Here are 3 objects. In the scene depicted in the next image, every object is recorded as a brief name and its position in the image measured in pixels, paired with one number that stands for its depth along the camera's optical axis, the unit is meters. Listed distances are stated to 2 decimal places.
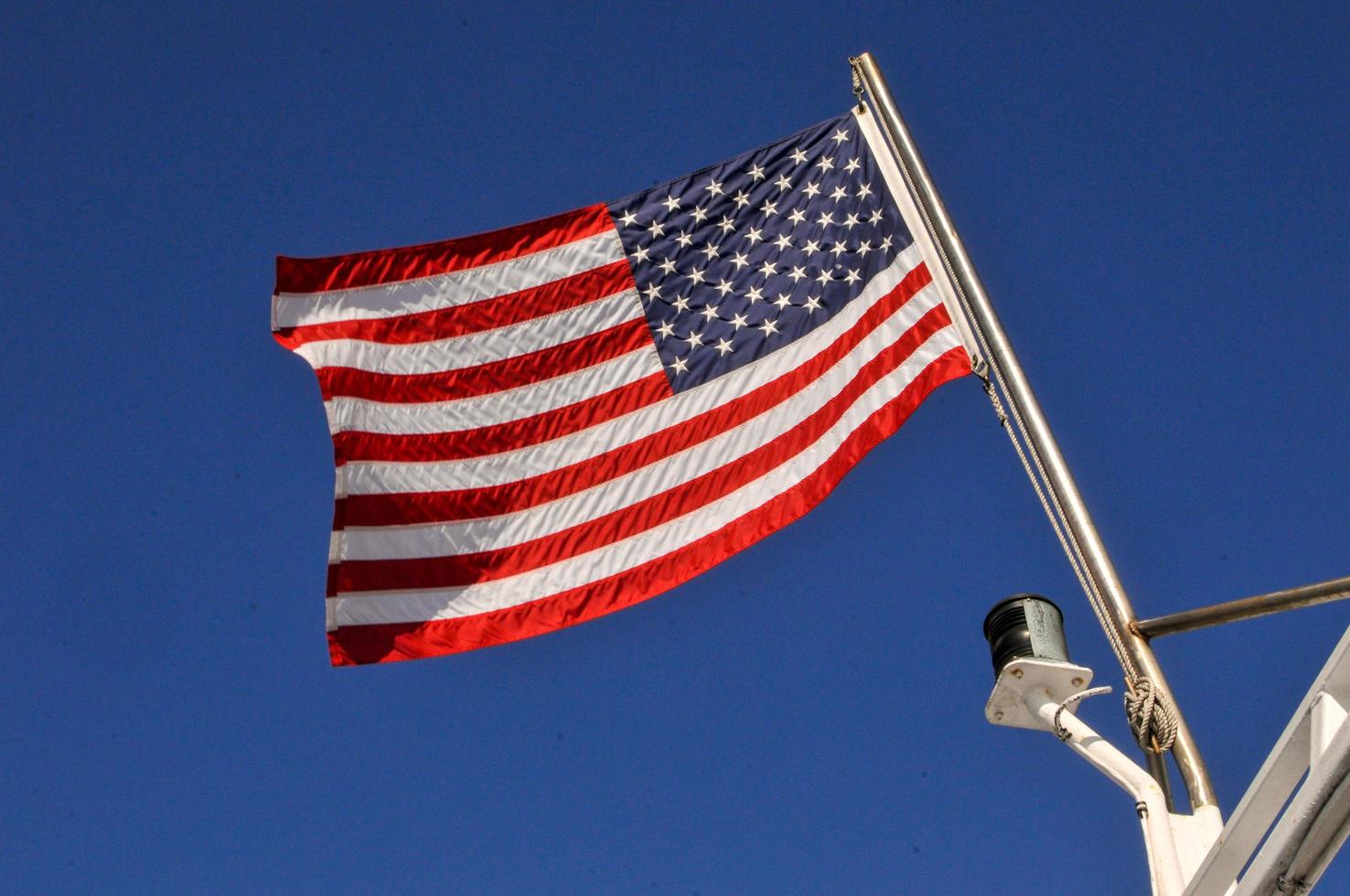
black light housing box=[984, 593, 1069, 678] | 5.13
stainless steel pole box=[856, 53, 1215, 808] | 4.84
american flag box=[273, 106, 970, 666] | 8.54
